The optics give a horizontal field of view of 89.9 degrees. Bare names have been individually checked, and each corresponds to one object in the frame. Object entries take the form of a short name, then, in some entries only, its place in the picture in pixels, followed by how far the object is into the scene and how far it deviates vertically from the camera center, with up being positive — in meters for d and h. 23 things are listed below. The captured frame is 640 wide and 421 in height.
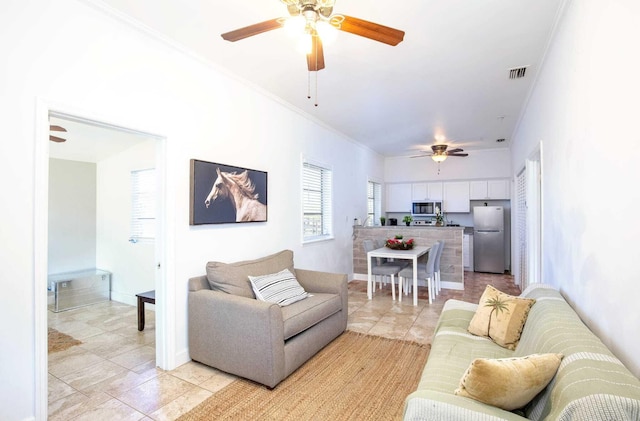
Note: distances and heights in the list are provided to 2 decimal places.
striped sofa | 1.00 -0.63
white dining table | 4.46 -0.61
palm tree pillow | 2.06 -0.72
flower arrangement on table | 5.07 -0.51
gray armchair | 2.41 -0.94
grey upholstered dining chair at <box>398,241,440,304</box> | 4.69 -0.88
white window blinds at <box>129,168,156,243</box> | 4.45 +0.11
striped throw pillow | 2.97 -0.73
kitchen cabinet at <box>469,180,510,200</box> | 7.14 +0.51
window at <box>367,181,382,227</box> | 7.45 +0.25
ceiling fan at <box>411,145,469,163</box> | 6.11 +1.15
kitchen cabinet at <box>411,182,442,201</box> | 7.69 +0.52
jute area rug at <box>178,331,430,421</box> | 2.13 -1.33
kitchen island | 5.58 -0.50
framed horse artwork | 2.94 +0.19
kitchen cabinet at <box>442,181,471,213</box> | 7.47 +0.36
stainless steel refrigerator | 6.95 -0.57
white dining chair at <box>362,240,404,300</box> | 4.85 -0.87
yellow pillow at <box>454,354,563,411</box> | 1.21 -0.65
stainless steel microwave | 7.64 +0.11
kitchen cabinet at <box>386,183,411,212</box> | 8.01 +0.38
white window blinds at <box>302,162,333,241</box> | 4.93 +0.16
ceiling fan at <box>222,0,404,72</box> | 1.76 +1.08
